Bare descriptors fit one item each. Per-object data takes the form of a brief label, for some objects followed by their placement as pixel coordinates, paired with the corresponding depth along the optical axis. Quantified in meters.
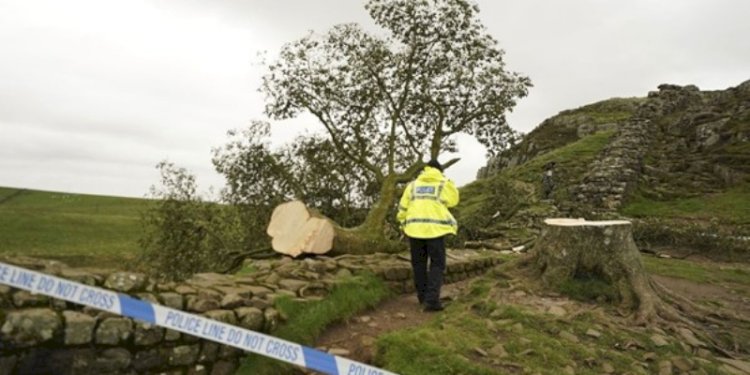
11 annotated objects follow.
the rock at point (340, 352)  6.36
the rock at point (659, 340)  6.99
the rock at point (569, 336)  6.89
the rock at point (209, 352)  5.71
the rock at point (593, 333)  7.05
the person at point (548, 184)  25.50
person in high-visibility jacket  8.16
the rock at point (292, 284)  7.66
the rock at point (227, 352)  5.88
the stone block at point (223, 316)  5.82
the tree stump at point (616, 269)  8.34
